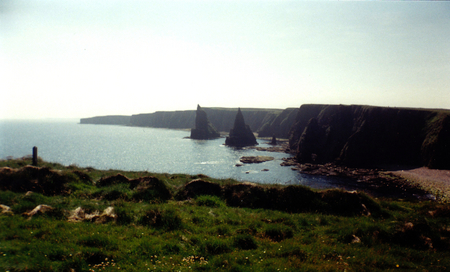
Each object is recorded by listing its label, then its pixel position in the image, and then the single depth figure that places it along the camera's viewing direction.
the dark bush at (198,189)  14.50
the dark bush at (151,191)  13.43
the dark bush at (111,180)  15.79
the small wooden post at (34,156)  22.50
